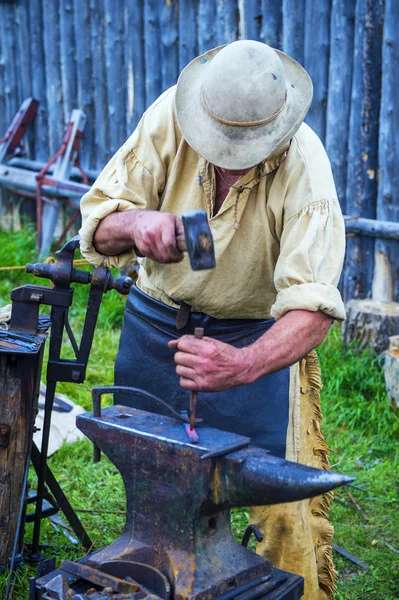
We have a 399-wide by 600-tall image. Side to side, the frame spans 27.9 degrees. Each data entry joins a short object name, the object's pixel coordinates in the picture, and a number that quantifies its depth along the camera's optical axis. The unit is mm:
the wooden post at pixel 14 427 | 3225
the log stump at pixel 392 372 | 5027
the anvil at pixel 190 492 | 2121
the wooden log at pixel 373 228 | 5484
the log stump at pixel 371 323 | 5418
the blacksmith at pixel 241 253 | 2471
